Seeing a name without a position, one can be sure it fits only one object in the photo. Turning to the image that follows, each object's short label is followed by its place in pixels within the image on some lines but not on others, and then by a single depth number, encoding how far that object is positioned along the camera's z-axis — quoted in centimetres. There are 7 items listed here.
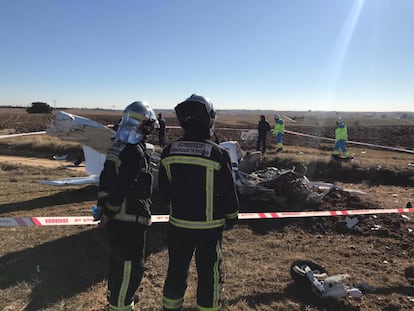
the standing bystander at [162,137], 1857
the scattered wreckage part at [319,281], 411
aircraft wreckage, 733
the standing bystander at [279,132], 1844
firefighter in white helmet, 310
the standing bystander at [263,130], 1758
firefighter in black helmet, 301
